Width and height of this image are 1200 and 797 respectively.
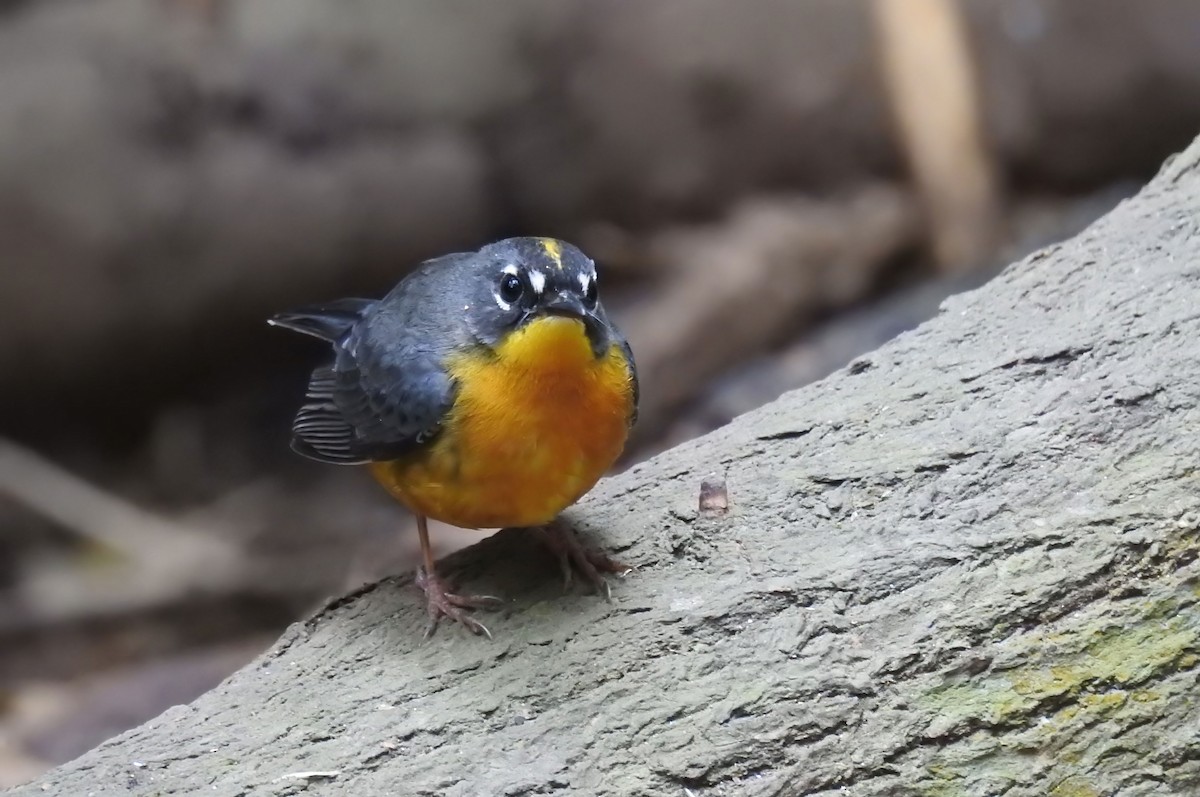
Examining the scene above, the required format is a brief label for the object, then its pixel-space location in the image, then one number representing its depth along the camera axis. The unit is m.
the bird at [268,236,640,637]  6.20
